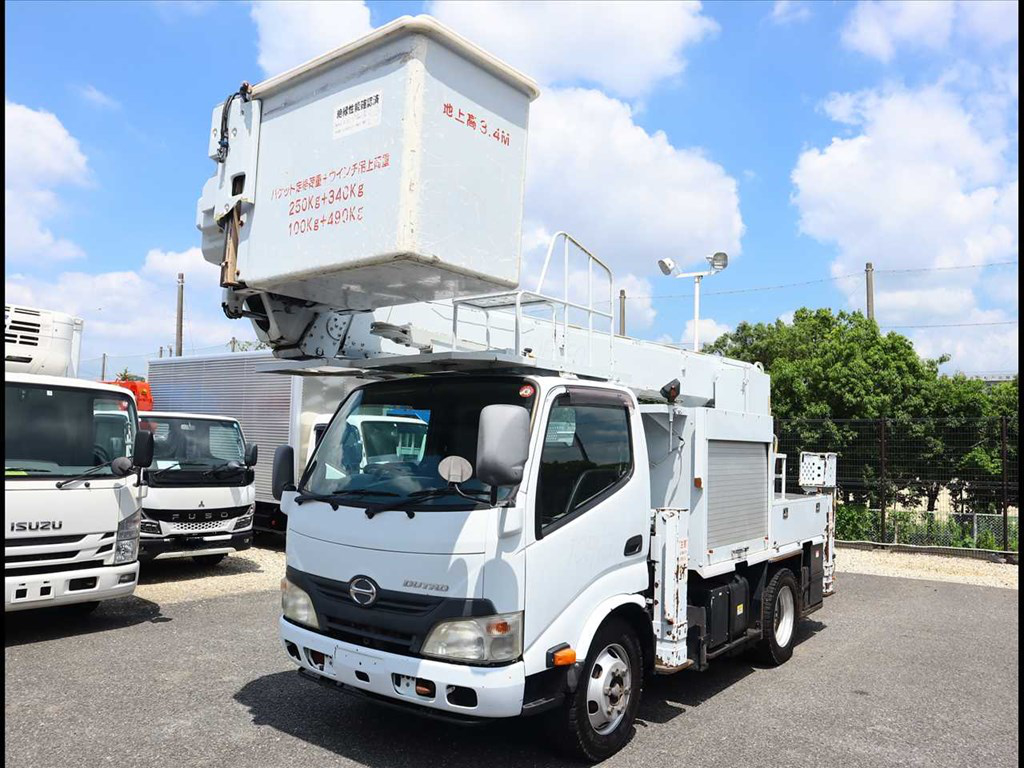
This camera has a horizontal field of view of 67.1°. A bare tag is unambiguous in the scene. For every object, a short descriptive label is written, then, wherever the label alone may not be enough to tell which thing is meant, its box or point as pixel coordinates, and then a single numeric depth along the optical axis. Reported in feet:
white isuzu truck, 21.58
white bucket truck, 12.85
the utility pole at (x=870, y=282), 82.64
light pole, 24.94
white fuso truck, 31.24
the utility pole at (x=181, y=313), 112.78
